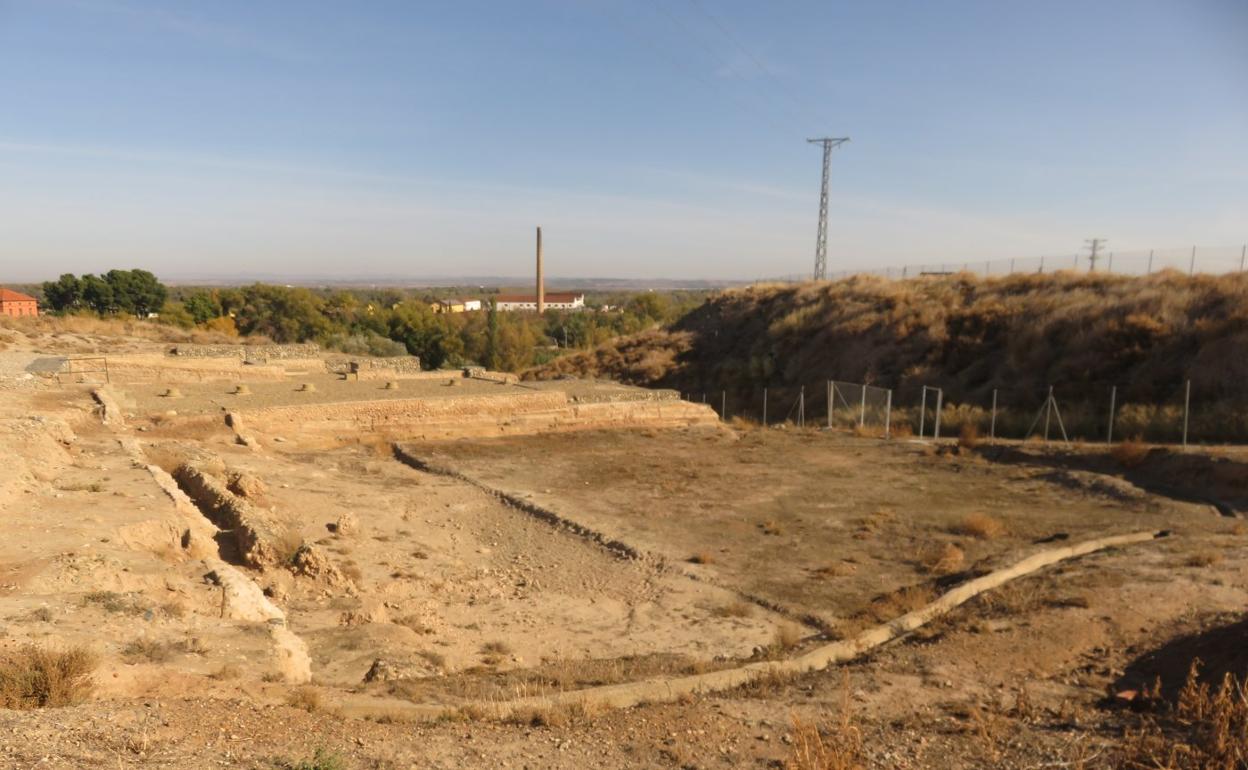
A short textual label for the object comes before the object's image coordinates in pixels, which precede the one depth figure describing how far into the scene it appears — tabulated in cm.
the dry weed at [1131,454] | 1454
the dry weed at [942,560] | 934
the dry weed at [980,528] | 1075
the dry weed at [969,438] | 1702
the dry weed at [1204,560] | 878
